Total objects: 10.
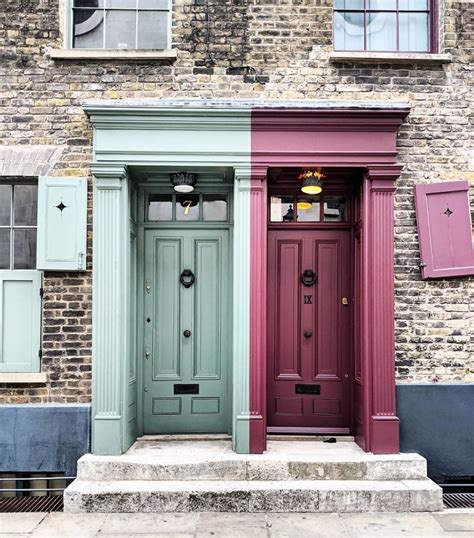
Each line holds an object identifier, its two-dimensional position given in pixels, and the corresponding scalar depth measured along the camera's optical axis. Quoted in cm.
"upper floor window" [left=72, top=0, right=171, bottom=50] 669
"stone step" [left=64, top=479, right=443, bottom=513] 564
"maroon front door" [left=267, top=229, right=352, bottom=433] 695
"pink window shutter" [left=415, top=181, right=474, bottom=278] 640
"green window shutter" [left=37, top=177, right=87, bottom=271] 629
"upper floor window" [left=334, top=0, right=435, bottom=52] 678
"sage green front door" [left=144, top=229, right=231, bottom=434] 694
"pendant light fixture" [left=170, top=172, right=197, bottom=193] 663
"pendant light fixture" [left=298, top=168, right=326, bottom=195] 670
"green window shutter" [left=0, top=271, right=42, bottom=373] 643
